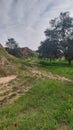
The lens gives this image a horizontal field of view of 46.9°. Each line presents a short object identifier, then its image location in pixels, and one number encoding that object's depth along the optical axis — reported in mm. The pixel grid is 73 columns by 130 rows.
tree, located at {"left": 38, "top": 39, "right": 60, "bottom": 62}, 18541
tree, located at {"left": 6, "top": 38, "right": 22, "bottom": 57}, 27011
